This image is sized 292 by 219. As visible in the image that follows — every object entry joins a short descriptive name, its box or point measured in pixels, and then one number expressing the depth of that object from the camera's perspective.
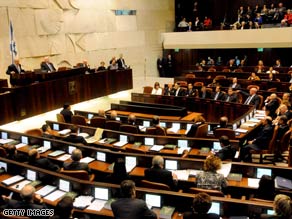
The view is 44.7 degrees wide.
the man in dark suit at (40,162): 5.51
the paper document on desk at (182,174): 5.28
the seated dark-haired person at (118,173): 5.12
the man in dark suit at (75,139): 6.91
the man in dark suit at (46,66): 11.78
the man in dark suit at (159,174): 4.83
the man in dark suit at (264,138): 7.16
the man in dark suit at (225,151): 5.60
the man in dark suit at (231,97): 10.55
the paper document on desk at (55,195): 4.74
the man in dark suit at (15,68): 10.52
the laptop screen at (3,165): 5.79
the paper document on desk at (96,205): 4.44
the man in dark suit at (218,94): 10.94
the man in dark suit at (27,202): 3.97
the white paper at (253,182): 4.93
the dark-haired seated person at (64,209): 3.54
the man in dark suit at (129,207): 3.70
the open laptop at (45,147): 6.93
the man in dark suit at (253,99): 9.98
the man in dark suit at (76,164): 5.38
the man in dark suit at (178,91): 11.86
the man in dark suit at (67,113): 9.23
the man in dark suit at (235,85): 11.66
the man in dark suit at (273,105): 8.95
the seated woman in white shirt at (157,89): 12.59
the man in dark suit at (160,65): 19.47
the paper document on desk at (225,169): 5.19
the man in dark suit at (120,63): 14.77
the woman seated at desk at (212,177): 4.50
